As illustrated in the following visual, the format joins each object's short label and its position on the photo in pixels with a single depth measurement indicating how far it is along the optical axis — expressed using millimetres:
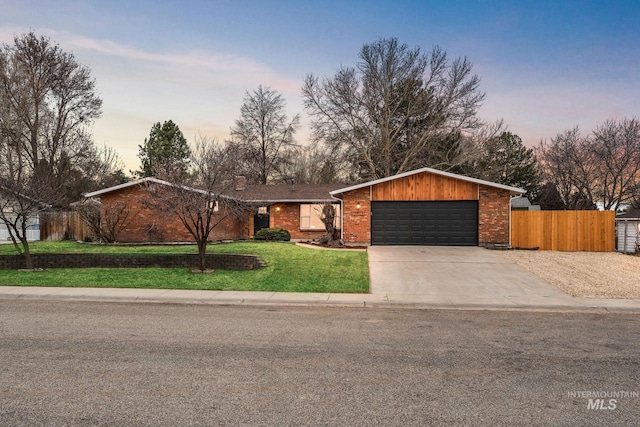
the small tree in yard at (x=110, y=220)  22312
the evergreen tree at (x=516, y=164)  41250
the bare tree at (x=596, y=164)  33094
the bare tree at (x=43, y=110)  28516
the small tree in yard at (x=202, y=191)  13930
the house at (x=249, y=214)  22766
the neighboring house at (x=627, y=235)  19125
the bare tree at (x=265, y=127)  44938
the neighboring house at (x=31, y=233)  27828
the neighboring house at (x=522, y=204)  39188
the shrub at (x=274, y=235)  24625
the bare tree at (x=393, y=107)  33188
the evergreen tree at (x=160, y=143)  42969
